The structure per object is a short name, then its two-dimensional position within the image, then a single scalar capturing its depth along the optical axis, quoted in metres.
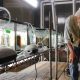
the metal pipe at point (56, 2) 3.97
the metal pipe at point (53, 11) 3.92
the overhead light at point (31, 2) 2.69
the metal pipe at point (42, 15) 3.98
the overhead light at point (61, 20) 3.98
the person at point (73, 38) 1.54
